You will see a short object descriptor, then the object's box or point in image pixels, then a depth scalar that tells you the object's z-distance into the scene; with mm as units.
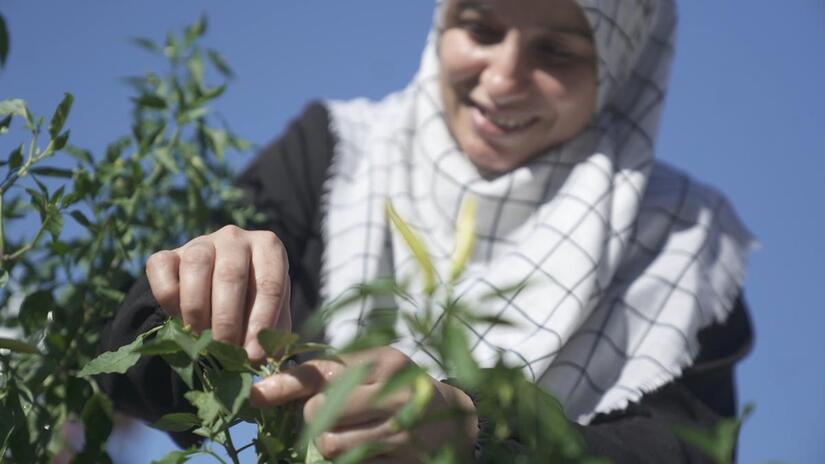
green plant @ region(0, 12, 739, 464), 499
